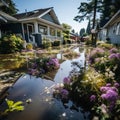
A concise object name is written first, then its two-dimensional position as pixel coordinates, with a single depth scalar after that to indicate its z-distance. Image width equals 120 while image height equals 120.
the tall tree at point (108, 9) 25.99
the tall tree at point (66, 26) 49.72
